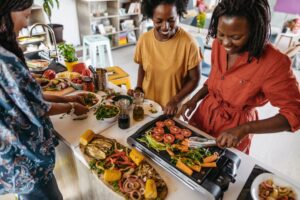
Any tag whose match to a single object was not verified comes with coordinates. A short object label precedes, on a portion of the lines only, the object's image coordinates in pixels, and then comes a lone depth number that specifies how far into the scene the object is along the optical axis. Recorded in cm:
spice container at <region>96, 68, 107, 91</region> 154
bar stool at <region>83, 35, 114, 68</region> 355
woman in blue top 75
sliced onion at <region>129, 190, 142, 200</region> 82
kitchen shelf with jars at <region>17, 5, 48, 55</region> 352
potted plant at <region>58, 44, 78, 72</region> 186
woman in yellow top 133
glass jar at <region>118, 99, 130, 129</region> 118
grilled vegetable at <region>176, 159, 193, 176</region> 87
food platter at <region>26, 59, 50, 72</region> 181
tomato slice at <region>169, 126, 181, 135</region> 108
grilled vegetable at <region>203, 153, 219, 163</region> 91
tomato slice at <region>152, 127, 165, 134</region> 107
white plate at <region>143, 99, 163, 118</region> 132
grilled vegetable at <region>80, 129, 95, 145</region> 105
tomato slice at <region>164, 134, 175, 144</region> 102
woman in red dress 90
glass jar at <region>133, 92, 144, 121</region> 125
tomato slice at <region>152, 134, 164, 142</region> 102
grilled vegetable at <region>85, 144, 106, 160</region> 98
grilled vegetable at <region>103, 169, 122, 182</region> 88
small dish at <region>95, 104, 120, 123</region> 121
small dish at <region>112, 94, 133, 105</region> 140
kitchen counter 87
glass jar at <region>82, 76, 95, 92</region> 154
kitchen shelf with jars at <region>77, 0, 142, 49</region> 424
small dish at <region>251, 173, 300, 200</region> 79
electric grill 80
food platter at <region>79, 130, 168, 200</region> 84
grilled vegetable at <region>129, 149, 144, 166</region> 95
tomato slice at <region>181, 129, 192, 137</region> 107
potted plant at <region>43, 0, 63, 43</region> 360
